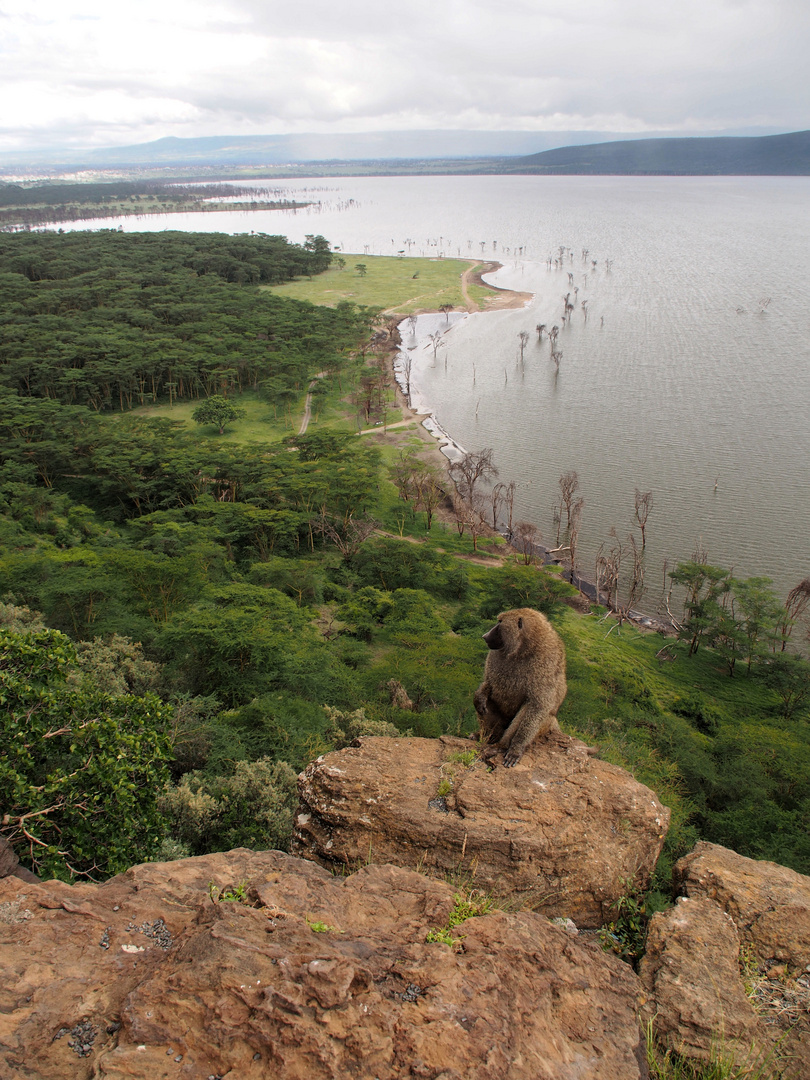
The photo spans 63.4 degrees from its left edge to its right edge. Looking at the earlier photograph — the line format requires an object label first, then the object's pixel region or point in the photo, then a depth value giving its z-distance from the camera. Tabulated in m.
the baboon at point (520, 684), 7.60
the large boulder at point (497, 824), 6.27
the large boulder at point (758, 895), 5.52
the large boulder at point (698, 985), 4.58
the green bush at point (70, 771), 7.32
